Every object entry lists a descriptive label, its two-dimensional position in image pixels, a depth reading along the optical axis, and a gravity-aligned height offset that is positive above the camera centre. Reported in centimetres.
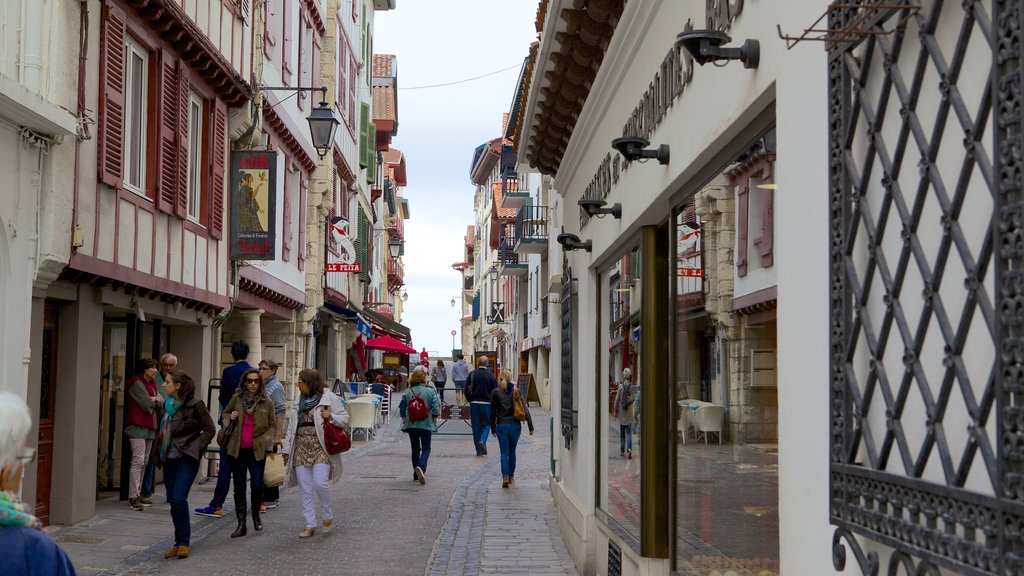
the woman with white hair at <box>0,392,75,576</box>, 297 -34
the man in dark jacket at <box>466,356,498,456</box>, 1997 -11
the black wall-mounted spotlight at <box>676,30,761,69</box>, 466 +132
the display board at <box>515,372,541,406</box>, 2543 +3
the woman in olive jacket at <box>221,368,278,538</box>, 1182 -43
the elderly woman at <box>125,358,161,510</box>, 1345 -45
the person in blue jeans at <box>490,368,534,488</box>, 1669 -54
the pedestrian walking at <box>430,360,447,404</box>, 3872 +30
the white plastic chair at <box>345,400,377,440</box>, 2497 -61
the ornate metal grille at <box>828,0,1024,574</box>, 256 +24
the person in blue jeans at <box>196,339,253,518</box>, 1249 -11
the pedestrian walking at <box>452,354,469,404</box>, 3682 +38
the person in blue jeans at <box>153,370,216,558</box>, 1034 -56
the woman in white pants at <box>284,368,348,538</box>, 1191 -61
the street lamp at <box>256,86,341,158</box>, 1788 +380
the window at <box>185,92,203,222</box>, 1608 +303
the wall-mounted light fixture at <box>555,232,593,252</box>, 1089 +133
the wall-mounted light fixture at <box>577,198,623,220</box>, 937 +141
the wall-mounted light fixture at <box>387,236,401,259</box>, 7094 +839
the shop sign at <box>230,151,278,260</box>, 1741 +246
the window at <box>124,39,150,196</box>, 1366 +311
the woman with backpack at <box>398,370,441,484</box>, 1672 -41
